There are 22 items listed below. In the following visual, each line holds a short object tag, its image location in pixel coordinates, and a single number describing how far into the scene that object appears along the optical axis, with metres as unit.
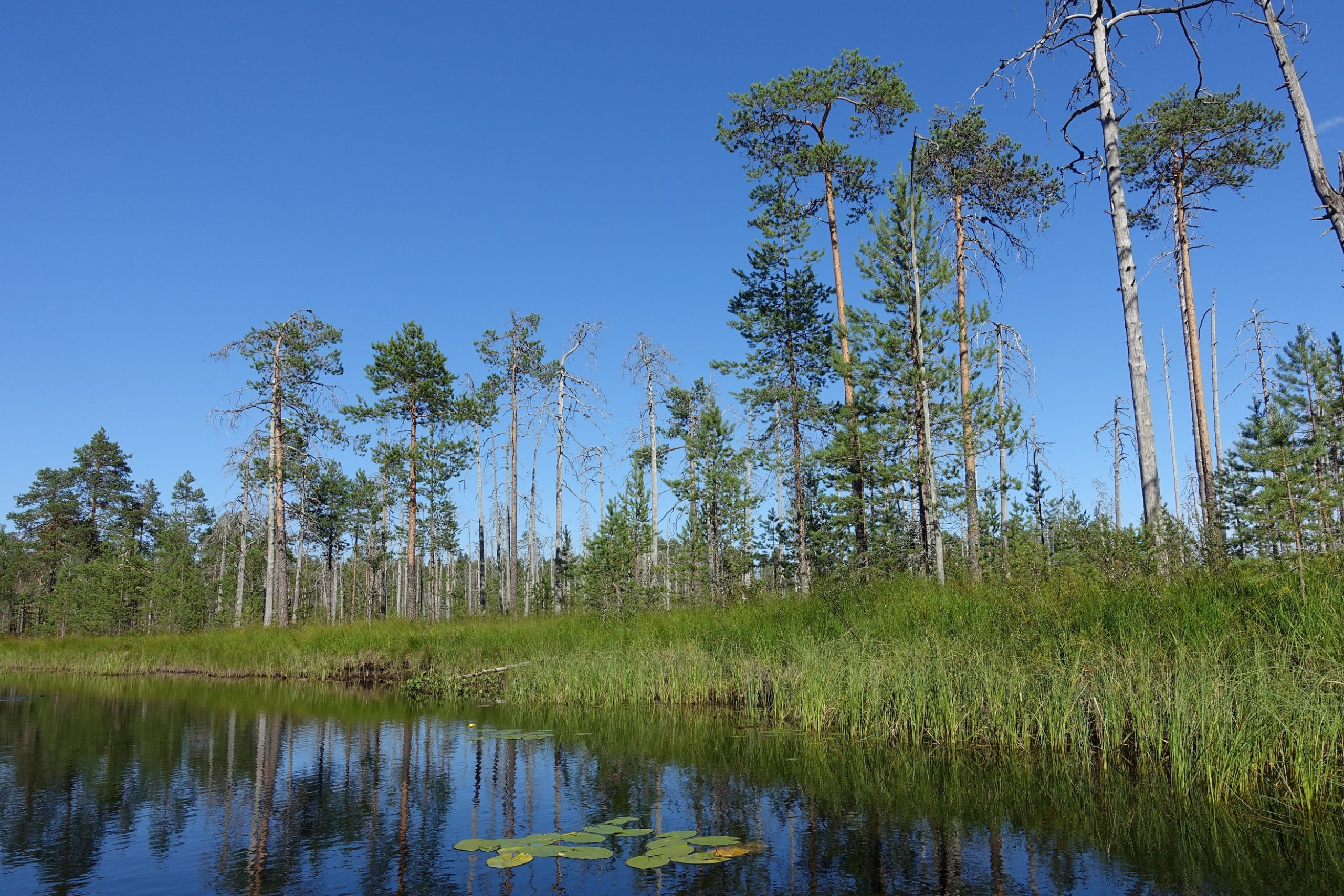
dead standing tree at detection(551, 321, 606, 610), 31.44
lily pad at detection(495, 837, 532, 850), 5.48
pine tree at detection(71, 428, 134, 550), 52.00
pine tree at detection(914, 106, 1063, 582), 20.61
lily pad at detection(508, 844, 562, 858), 5.18
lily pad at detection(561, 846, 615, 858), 5.20
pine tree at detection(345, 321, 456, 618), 29.78
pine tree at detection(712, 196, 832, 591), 24.17
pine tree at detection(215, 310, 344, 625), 28.91
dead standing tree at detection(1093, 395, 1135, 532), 36.73
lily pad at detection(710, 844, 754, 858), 5.11
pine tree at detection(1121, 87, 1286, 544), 21.73
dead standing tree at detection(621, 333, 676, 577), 32.03
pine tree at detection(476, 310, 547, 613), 33.34
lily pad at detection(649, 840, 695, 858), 5.14
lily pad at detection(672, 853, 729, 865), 5.00
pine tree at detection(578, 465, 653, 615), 23.52
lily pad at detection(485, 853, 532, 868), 5.05
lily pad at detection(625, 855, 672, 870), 4.98
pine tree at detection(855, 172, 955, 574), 18.89
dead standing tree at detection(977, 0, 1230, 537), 11.25
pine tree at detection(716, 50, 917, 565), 20.23
